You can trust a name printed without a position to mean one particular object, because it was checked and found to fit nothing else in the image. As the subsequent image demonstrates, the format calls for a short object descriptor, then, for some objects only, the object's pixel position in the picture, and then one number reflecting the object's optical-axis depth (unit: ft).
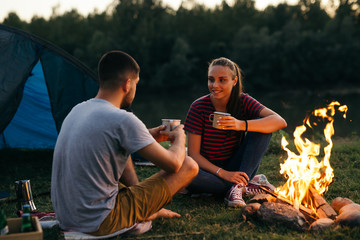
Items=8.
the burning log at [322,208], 9.78
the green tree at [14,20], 176.65
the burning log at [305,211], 10.02
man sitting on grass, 7.85
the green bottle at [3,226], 7.34
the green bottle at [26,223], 7.51
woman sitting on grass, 11.63
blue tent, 14.92
